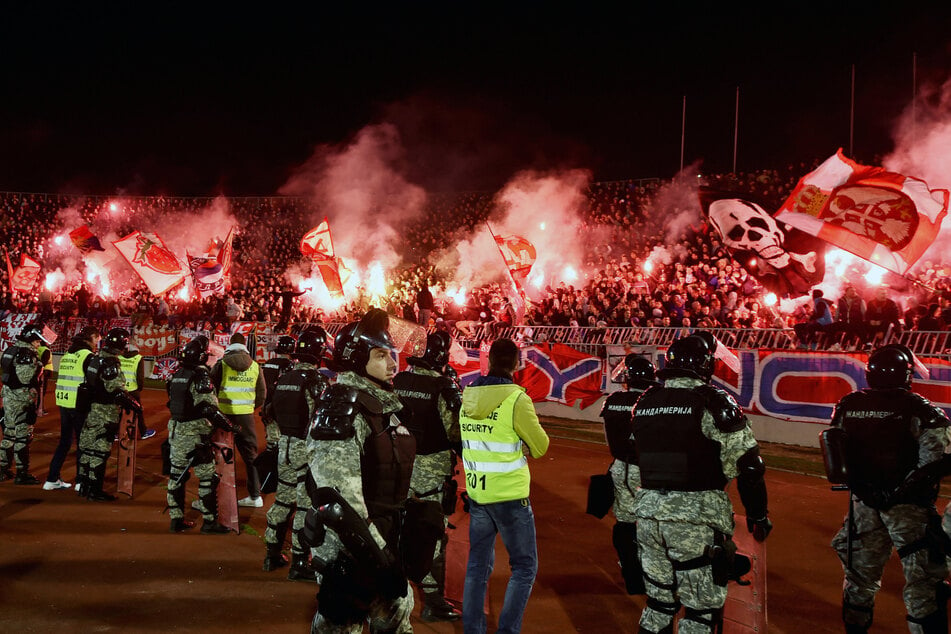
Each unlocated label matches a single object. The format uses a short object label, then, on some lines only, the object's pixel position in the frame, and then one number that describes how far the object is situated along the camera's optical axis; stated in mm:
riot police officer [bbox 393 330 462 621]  5598
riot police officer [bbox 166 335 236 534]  7930
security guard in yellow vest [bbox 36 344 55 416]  10688
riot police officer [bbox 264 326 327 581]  6387
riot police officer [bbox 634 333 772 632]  4008
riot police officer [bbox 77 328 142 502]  9250
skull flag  12766
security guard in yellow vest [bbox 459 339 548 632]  4629
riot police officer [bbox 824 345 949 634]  4621
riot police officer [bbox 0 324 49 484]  10086
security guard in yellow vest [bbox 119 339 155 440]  11367
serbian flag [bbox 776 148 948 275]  11375
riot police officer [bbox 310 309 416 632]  3295
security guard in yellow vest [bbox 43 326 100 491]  9953
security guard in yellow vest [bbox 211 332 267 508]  9203
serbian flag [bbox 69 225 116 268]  29359
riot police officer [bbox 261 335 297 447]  8203
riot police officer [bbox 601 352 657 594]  6203
